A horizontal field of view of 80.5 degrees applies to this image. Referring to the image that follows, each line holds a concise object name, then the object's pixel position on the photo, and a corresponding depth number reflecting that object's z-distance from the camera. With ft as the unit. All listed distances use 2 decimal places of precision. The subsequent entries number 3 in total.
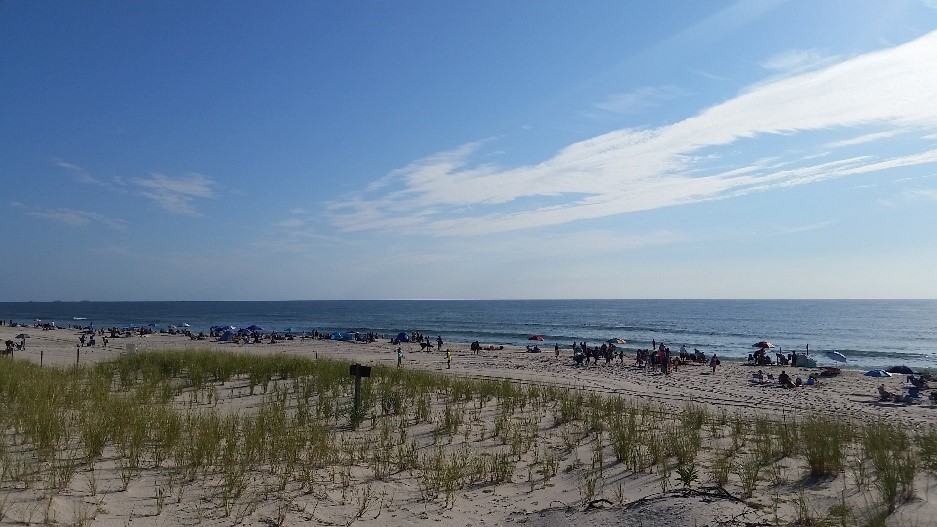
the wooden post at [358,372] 29.76
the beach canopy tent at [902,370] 87.37
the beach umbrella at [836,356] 105.70
